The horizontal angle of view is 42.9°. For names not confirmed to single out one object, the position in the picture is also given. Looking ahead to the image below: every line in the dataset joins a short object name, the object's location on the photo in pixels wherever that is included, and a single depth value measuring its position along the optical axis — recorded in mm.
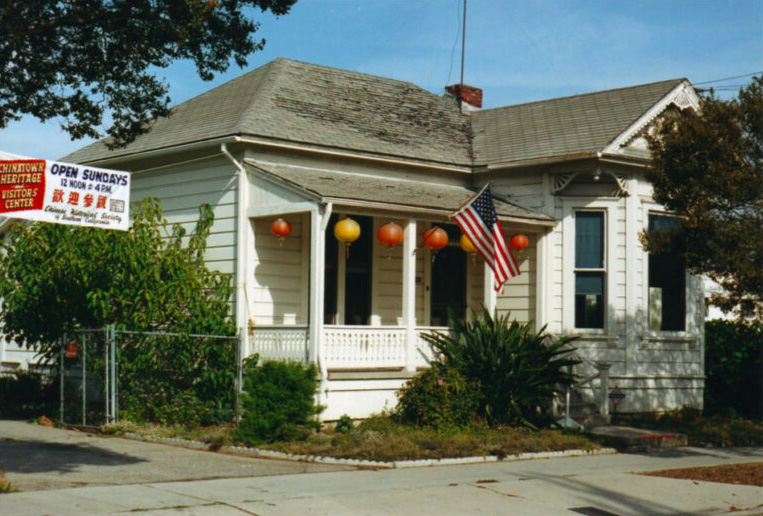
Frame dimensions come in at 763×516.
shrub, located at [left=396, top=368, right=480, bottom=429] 15031
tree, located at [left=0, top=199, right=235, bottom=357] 15969
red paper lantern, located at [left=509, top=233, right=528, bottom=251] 18156
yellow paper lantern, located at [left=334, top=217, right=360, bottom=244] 16375
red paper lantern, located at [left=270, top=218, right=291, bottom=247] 16484
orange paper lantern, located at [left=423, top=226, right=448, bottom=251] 16953
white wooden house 16578
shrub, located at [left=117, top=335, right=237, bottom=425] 15703
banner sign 9500
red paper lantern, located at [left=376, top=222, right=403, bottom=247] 16609
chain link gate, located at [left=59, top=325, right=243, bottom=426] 15656
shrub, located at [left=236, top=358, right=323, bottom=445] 13930
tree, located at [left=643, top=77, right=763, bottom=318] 12844
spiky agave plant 15828
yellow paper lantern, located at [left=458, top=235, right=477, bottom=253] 17578
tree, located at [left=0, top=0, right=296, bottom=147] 11109
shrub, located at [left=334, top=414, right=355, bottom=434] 15406
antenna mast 23638
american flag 16484
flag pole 16406
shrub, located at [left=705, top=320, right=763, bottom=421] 20438
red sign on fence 16188
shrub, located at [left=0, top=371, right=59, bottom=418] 19031
